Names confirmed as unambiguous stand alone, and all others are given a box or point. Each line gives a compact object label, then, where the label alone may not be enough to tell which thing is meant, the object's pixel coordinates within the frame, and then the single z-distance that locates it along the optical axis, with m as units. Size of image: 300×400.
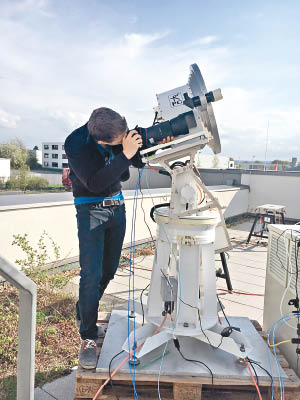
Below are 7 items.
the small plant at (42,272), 3.37
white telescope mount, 2.04
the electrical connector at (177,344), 2.07
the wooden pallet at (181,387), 1.85
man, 1.83
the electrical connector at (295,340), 2.02
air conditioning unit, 2.21
